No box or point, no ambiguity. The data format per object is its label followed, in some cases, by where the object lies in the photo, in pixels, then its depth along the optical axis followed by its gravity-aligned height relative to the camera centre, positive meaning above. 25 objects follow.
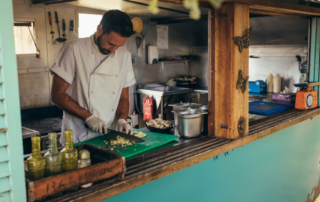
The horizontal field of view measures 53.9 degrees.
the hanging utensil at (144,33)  6.01 +0.67
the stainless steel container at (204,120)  2.82 -0.48
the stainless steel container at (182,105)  2.87 -0.35
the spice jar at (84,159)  1.68 -0.48
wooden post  2.55 -0.02
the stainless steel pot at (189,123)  2.62 -0.47
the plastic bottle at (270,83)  5.39 -0.30
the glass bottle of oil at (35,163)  1.48 -0.43
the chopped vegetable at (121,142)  2.34 -0.55
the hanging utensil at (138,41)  5.92 +0.51
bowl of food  2.73 -0.51
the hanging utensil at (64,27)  4.66 +0.63
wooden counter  1.66 -0.63
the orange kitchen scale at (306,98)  3.71 -0.40
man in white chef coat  2.43 -0.07
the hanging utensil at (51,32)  4.49 +0.55
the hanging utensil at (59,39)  4.56 +0.45
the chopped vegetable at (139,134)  2.60 -0.55
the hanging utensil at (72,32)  4.73 +0.56
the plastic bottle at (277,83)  5.27 -0.29
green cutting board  2.21 -0.57
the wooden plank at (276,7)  2.52 +0.56
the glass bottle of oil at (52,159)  1.54 -0.44
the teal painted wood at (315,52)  3.84 +0.16
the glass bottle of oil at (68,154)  1.60 -0.43
